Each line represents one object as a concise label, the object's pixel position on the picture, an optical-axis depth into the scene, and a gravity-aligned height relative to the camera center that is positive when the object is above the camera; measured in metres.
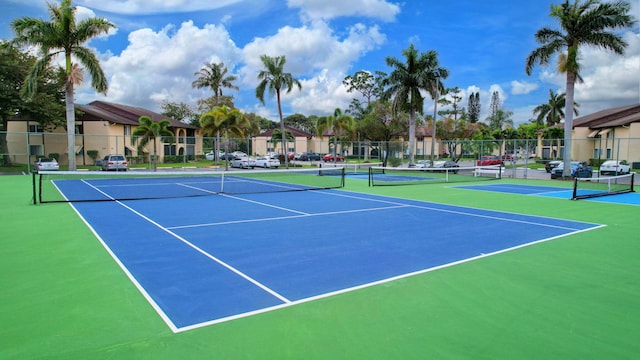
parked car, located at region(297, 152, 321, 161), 61.38 -0.49
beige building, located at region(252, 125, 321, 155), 67.87 +1.46
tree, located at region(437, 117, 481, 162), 65.94 +4.07
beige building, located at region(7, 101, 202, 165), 41.59 +1.30
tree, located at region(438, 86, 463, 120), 68.52 +8.52
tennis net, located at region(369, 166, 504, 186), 26.88 -1.58
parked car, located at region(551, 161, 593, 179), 29.05 -1.04
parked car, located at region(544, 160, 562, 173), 36.35 -0.78
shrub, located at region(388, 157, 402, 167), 42.82 -0.69
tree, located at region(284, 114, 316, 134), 127.88 +9.72
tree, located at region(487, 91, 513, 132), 102.75 +8.71
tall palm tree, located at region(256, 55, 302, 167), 42.03 +7.46
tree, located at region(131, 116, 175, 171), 39.91 +2.14
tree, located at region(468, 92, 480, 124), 122.30 +13.87
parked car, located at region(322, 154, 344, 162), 54.06 -0.54
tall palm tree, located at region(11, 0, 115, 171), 28.70 +7.52
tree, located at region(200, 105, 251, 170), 41.44 +3.06
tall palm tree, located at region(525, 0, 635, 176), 26.45 +7.78
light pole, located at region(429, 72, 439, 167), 36.75 +4.36
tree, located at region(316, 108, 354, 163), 51.97 +3.84
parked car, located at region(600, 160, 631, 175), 30.99 -0.83
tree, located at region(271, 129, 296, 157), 72.43 +3.14
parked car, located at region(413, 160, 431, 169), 36.81 -0.86
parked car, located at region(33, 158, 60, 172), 31.36 -1.01
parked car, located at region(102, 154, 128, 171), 34.31 -0.89
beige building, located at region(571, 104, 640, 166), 40.34 +2.88
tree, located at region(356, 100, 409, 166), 56.31 +4.05
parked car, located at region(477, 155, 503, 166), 42.03 -0.51
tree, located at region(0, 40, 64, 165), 37.38 +4.83
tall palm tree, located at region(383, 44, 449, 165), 37.56 +6.67
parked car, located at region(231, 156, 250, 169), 42.78 -1.01
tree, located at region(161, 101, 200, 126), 78.50 +7.58
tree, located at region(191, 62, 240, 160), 58.41 +10.10
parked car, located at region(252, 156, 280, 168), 42.56 -0.89
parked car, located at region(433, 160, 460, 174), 33.94 -0.82
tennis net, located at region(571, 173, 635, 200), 18.04 -1.65
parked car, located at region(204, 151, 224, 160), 50.50 -0.27
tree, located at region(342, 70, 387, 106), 70.75 +11.73
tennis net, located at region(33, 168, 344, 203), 17.92 -1.73
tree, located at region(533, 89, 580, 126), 78.38 +8.57
